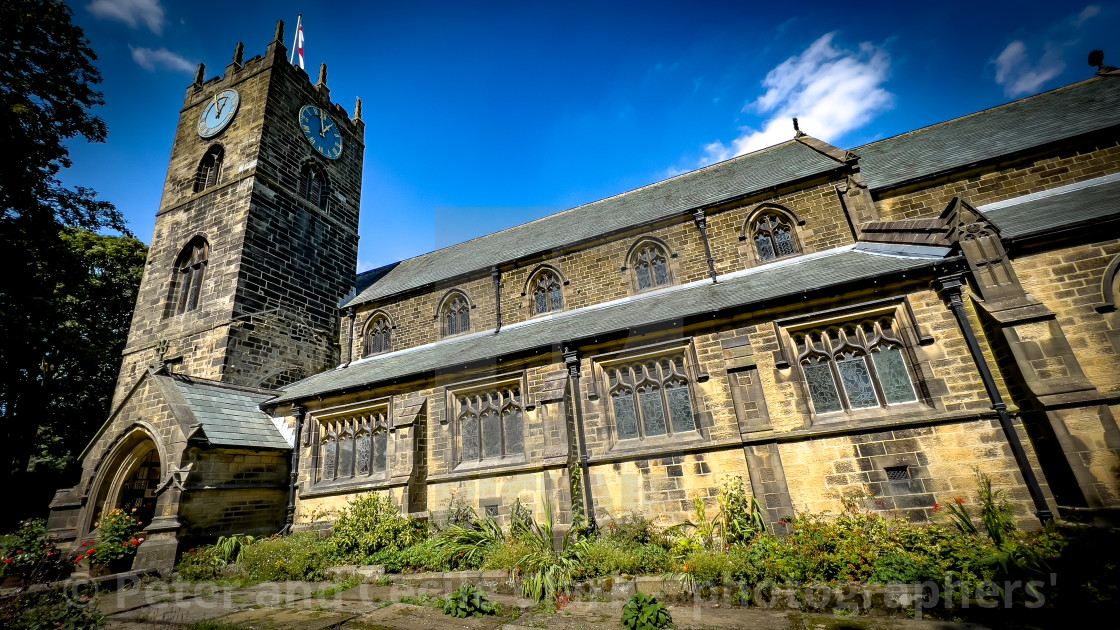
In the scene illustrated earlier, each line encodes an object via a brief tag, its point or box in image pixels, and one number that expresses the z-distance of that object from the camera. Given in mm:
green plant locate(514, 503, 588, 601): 7043
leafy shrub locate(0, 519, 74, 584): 9516
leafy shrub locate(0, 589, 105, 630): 4629
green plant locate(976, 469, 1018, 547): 6634
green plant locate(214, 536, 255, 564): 10310
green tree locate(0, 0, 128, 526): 12000
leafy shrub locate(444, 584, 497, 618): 6414
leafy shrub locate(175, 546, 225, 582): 9688
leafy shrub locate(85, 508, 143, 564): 10031
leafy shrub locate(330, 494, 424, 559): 9688
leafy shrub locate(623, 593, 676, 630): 5465
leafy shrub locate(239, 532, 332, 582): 9258
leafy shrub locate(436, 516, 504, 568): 8797
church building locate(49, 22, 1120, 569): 8016
